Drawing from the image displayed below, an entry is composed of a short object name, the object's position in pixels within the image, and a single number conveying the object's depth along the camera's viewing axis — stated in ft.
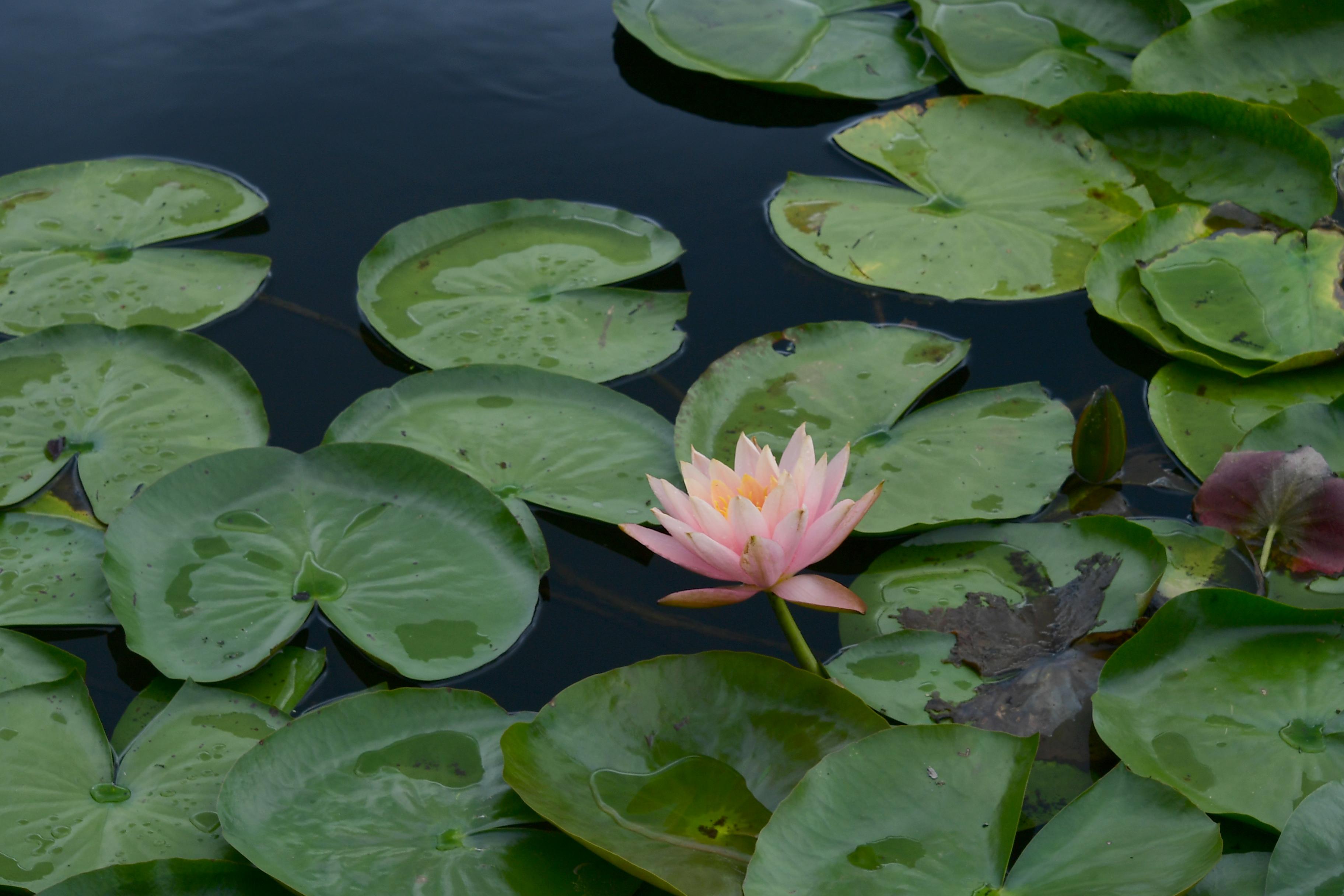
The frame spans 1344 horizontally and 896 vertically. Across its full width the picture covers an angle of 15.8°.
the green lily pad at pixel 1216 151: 9.23
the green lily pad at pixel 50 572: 8.59
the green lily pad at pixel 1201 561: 8.56
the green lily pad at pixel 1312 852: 8.11
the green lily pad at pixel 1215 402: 8.80
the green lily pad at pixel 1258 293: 8.91
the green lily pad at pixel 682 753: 8.21
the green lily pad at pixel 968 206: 9.16
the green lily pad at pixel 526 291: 9.03
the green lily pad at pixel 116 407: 8.80
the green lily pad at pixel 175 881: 8.18
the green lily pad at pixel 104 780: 8.27
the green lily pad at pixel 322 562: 8.53
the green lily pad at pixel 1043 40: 9.66
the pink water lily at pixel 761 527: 8.26
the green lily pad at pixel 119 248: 9.15
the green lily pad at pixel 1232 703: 8.26
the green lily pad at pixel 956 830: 8.13
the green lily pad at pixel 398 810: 8.21
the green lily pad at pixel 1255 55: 9.51
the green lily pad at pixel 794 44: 9.72
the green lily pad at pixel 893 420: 8.70
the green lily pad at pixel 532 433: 8.77
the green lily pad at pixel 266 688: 8.47
